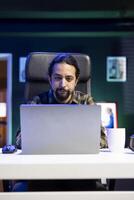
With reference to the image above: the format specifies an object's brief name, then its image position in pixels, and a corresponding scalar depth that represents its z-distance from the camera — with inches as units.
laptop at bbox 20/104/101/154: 75.7
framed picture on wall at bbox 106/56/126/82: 358.9
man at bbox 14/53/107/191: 141.6
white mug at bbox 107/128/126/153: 92.5
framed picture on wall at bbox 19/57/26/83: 356.3
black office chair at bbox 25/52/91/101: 158.1
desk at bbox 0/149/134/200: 66.1
